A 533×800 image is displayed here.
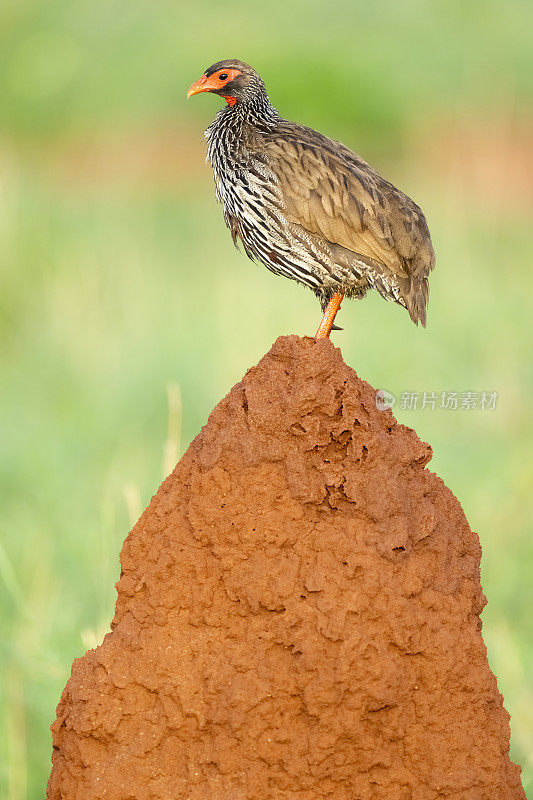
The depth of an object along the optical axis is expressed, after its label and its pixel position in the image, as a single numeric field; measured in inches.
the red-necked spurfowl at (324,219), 377.1
